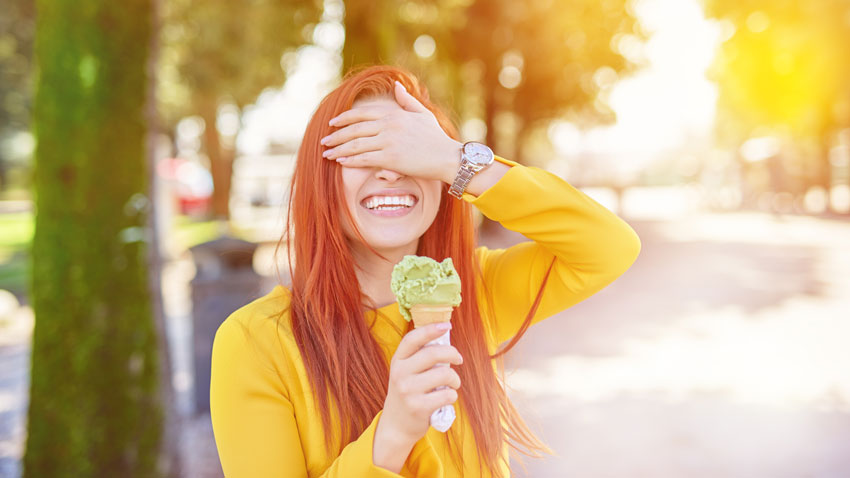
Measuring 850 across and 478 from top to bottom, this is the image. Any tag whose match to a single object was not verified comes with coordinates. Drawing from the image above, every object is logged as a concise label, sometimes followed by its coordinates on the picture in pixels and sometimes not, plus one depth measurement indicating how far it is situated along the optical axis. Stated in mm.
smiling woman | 1584
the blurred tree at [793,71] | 21484
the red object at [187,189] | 31514
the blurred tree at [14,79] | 11734
